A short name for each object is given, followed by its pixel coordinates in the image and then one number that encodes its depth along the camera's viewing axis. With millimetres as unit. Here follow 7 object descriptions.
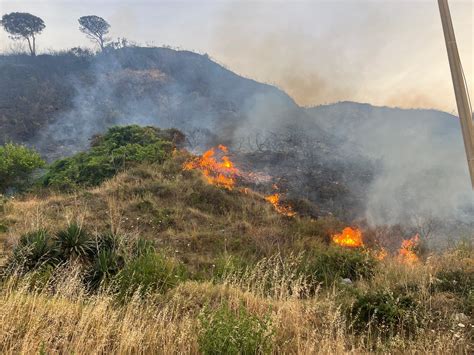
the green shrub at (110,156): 17028
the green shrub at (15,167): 16869
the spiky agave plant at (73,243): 7107
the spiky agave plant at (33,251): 6348
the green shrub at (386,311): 4680
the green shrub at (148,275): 5723
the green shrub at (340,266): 8242
